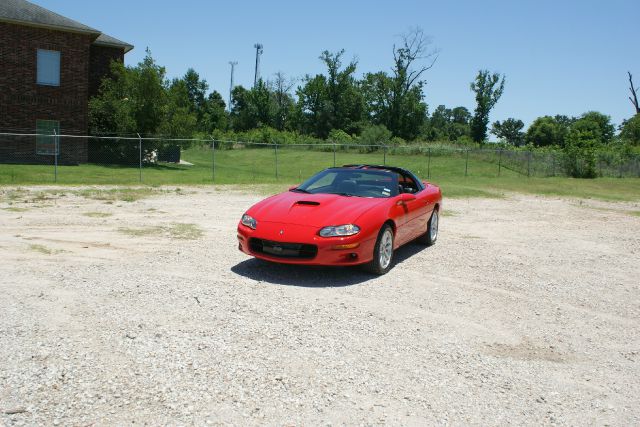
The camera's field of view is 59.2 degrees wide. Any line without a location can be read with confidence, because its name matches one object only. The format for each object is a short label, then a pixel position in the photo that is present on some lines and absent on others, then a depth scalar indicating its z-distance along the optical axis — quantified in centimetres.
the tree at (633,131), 6172
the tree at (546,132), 9381
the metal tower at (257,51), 8616
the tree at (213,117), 7975
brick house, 2633
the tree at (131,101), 2991
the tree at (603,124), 9538
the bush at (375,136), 5394
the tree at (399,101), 7400
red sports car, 655
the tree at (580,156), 3419
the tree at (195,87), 9569
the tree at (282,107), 8281
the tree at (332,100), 7738
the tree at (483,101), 6862
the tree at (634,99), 6456
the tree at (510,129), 12275
